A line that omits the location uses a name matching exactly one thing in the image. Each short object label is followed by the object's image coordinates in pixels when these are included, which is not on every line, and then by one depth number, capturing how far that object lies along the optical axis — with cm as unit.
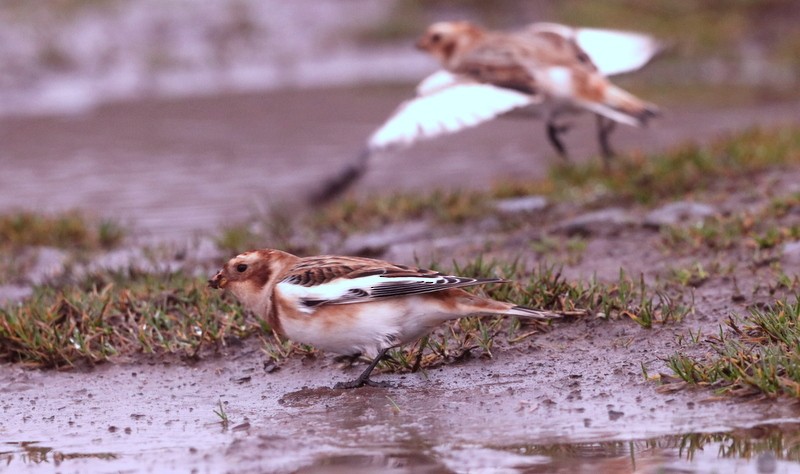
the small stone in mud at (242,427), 1001
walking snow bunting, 1054
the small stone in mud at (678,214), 1605
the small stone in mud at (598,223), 1611
